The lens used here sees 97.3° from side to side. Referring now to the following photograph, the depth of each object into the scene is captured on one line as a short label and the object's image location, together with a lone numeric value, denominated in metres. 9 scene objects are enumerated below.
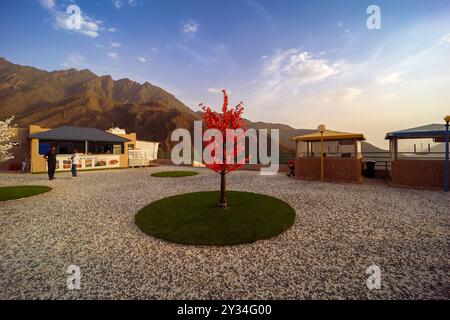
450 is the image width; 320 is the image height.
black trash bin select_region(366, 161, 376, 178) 16.03
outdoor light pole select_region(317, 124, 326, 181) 14.14
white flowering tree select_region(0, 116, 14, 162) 14.42
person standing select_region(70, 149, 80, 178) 16.16
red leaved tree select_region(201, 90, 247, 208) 7.32
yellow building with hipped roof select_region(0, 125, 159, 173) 19.80
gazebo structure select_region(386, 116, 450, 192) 11.27
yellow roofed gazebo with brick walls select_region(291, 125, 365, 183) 13.62
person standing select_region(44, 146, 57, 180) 15.07
